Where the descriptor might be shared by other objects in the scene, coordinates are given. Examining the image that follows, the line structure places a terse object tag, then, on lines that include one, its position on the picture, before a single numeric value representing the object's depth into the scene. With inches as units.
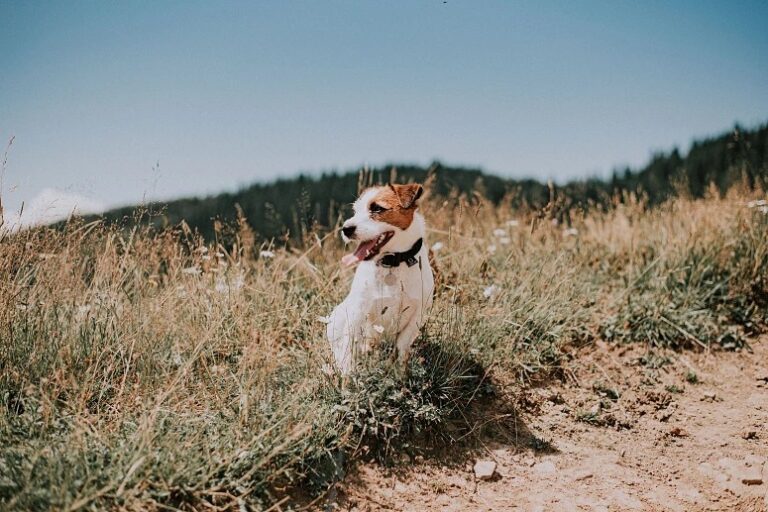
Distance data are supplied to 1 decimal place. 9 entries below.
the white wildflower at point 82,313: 121.8
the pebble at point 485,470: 111.0
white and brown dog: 111.7
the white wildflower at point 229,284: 149.5
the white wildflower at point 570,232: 222.0
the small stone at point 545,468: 114.6
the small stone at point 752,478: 111.7
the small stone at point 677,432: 131.9
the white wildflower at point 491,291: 157.1
